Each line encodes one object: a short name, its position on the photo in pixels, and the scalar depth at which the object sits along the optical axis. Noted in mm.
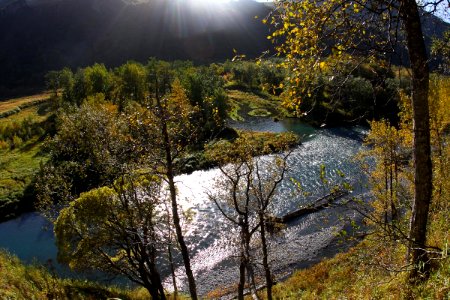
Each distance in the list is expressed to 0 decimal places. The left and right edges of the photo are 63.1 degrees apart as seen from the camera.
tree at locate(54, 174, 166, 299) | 24688
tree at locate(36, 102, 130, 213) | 21344
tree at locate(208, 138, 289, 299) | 21484
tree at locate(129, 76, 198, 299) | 16422
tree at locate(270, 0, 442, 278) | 6695
